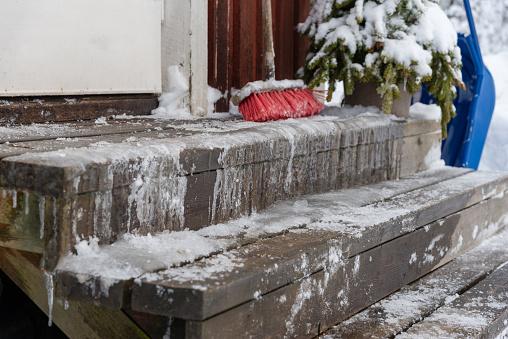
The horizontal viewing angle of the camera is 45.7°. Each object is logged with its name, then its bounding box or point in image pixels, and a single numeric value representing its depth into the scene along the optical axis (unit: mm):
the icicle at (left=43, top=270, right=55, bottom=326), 1840
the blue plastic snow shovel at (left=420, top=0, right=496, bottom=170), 5484
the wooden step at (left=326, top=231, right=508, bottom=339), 2341
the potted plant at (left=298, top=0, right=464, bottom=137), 3961
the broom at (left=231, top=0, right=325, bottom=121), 3555
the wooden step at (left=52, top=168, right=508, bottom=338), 1730
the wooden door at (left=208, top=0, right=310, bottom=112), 4332
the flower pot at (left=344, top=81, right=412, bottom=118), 4211
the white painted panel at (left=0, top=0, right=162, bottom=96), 2924
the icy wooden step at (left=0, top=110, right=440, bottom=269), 1860
